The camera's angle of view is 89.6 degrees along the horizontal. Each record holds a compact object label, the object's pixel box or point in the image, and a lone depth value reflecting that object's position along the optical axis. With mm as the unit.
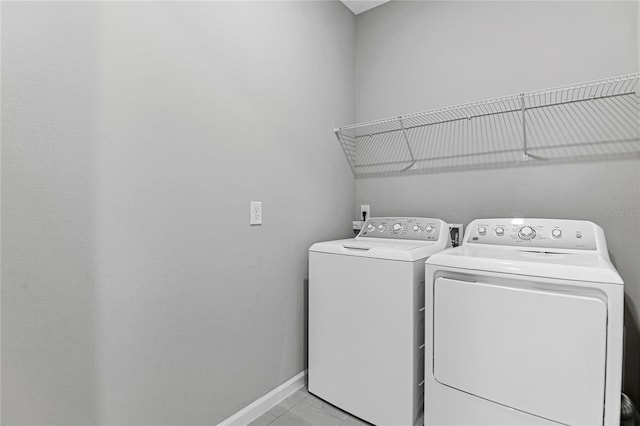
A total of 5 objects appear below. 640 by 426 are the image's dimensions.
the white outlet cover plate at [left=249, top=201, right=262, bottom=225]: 1637
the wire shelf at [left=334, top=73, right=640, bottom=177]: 1569
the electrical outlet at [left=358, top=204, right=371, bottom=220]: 2395
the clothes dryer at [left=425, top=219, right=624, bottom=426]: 1059
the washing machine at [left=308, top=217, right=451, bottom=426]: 1476
